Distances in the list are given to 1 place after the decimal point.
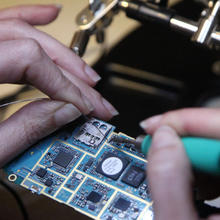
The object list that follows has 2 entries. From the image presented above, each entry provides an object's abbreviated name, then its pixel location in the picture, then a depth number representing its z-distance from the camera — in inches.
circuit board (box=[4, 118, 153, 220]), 11.9
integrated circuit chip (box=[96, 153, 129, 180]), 12.1
